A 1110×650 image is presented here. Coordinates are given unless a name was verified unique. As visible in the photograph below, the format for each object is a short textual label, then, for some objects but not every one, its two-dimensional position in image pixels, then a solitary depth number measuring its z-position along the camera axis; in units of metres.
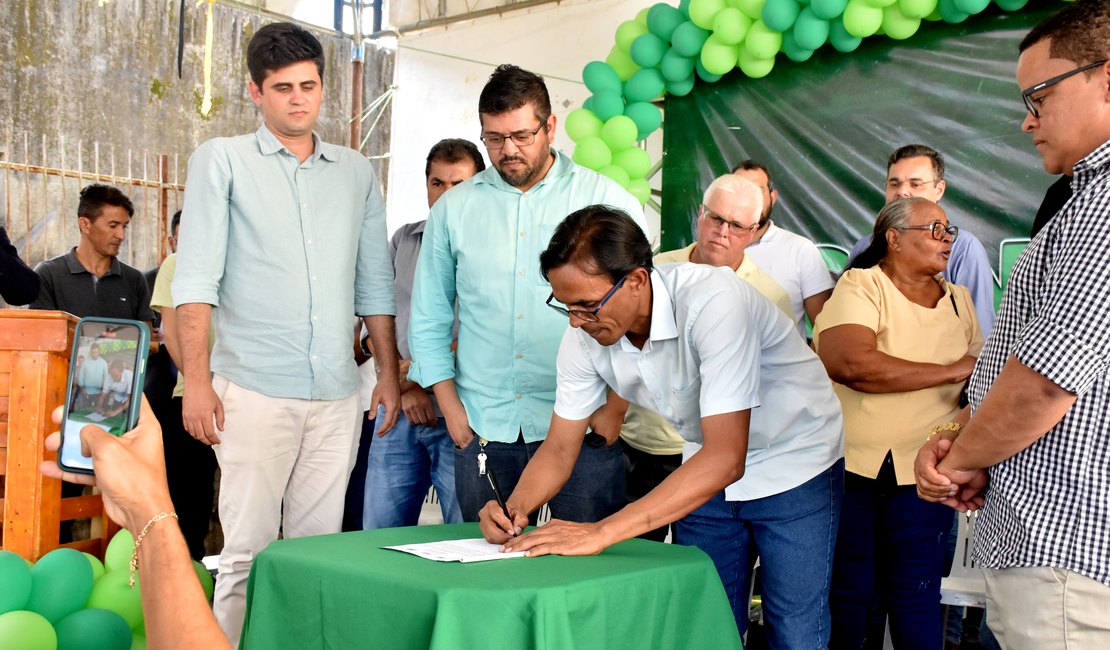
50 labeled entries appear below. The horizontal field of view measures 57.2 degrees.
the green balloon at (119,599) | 2.68
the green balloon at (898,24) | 4.15
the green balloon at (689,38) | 4.55
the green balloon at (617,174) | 4.60
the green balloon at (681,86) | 4.80
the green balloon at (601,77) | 4.79
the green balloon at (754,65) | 4.53
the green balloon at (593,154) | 4.57
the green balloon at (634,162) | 4.61
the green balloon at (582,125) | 4.70
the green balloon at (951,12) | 4.04
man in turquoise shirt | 2.61
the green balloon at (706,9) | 4.38
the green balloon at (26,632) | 2.24
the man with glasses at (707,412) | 2.00
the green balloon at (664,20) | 4.61
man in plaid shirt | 1.42
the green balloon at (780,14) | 4.22
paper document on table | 1.75
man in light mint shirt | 2.61
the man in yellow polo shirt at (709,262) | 3.13
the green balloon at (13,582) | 2.37
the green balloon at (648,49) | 4.72
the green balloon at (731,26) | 4.36
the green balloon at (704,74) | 4.73
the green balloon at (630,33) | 4.80
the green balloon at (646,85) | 4.74
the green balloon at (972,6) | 3.94
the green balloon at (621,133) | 4.58
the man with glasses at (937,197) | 3.35
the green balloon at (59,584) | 2.53
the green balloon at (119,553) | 2.87
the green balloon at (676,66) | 4.71
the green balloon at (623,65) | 4.85
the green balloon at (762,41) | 4.39
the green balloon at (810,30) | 4.25
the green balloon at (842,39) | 4.31
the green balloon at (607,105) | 4.72
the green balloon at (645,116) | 4.73
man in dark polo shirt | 4.58
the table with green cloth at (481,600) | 1.51
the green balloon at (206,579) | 2.96
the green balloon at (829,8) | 4.13
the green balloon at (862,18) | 4.11
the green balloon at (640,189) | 4.67
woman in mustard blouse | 2.80
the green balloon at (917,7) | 4.04
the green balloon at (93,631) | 2.49
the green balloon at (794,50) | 4.41
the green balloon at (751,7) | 4.29
